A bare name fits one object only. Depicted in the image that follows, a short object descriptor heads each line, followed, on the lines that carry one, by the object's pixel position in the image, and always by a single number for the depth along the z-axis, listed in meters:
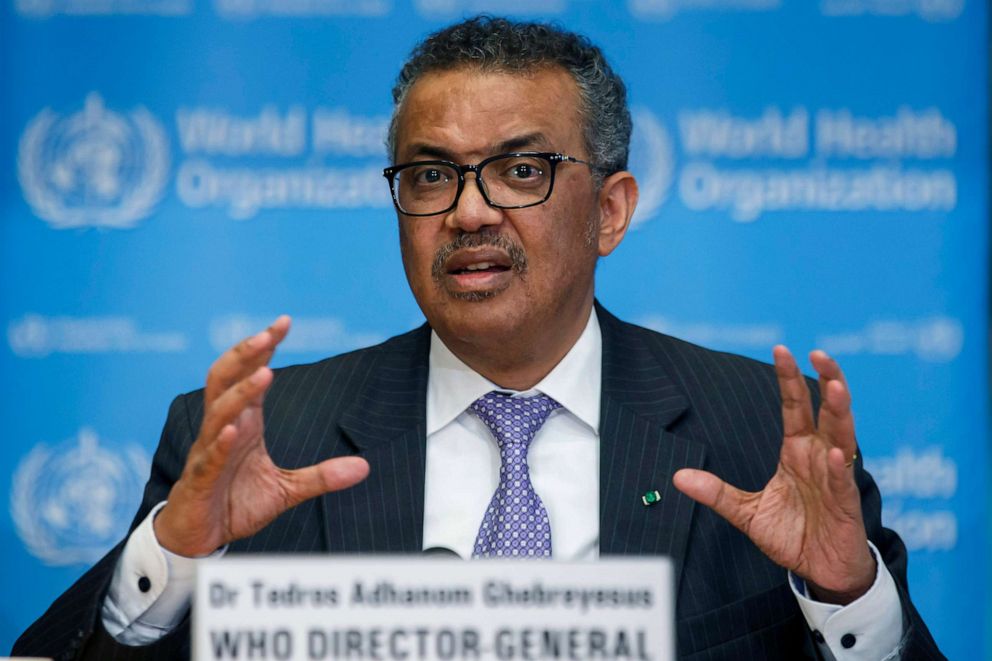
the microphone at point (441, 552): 4.61
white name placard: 2.87
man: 4.02
